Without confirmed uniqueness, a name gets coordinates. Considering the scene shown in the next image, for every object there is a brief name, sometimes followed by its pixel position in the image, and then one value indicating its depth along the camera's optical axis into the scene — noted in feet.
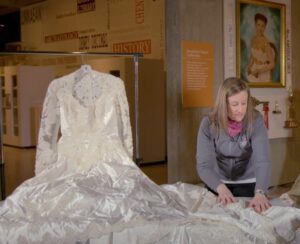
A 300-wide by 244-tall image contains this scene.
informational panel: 15.49
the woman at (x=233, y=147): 7.88
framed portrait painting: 17.47
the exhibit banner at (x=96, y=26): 27.76
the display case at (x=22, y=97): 34.65
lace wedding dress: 6.86
